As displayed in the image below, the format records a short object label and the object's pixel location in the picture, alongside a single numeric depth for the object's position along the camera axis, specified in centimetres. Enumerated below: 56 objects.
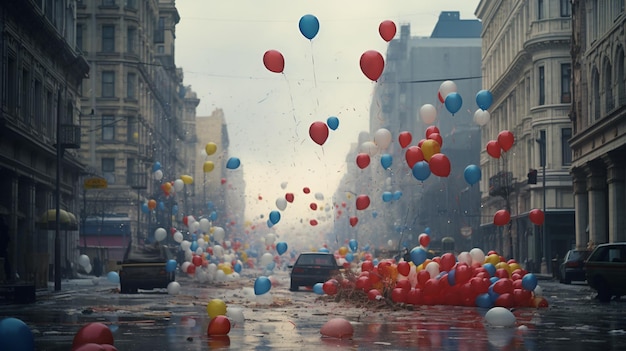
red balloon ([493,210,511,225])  2680
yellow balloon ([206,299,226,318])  1717
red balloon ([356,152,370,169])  2959
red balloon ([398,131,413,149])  2800
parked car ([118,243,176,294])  3425
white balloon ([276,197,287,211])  4034
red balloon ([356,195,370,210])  3080
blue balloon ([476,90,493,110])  2739
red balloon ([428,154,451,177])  2406
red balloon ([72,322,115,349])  1156
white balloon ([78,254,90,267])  4881
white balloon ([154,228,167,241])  4391
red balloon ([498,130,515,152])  2648
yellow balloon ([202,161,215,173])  3778
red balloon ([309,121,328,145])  2573
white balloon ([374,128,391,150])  2850
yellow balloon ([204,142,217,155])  3791
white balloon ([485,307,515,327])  1728
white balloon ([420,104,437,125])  2808
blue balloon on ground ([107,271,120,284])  4164
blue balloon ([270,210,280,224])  3709
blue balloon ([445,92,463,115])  2567
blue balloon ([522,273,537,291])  2325
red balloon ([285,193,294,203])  3894
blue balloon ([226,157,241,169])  3475
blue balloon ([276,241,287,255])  3759
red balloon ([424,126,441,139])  2723
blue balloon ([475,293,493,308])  2389
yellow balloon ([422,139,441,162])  2528
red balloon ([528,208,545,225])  3266
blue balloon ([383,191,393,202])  3647
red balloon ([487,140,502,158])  2642
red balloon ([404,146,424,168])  2545
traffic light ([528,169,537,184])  5303
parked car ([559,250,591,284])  4212
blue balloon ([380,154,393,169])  3013
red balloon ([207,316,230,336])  1524
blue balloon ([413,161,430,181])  2586
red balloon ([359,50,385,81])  2334
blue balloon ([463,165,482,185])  2617
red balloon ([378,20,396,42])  2412
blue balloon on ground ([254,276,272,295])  2281
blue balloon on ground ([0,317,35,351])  1053
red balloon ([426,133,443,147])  2609
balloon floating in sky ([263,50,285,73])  2381
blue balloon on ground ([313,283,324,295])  2911
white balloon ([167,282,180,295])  3160
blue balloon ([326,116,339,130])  2784
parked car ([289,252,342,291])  3606
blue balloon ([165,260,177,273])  3409
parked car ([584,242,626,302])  2678
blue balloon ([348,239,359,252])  4664
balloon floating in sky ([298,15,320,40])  2292
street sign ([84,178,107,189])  5100
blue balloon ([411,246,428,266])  2577
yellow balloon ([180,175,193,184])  4663
